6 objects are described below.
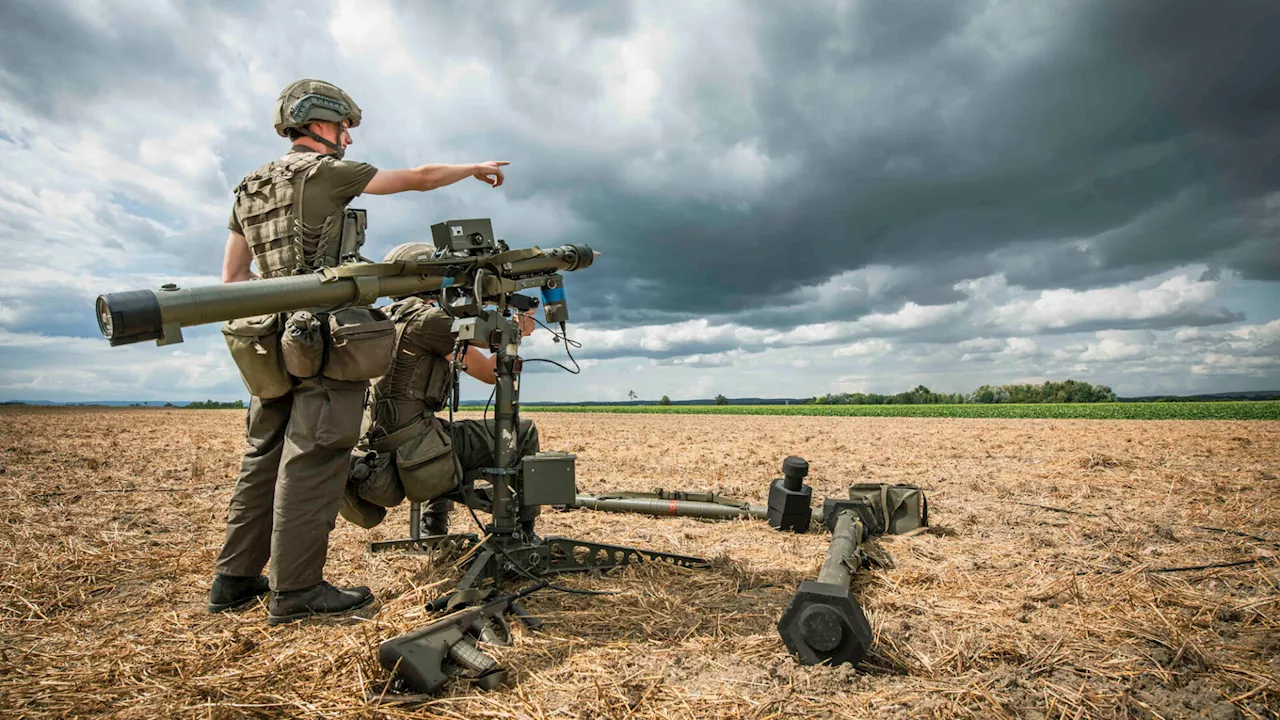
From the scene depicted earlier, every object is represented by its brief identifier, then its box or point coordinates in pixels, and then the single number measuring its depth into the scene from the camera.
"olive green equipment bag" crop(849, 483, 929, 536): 6.35
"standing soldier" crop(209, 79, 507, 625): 3.91
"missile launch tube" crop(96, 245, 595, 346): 2.84
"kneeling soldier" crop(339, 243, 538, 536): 4.46
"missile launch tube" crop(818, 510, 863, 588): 3.81
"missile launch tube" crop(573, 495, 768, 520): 7.06
